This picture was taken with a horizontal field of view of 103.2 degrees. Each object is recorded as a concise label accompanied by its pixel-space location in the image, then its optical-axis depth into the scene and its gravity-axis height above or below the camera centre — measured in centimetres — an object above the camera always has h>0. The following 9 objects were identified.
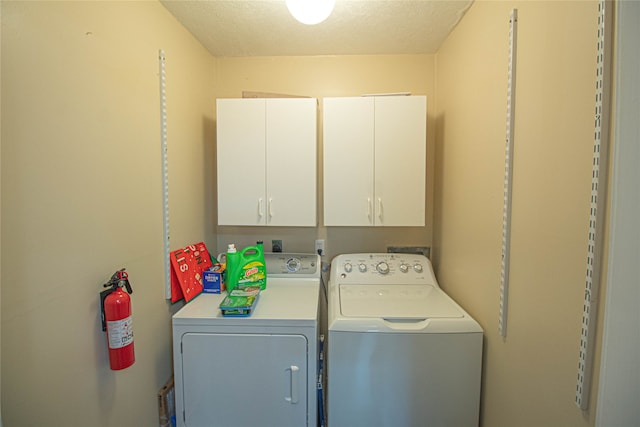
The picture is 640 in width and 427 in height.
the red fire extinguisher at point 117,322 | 95 -44
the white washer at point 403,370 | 118 -77
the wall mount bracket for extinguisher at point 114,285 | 97 -31
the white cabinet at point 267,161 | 158 +29
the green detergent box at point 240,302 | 124 -49
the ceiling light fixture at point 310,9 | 112 +89
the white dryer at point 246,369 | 123 -80
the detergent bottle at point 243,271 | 156 -40
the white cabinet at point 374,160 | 155 +28
